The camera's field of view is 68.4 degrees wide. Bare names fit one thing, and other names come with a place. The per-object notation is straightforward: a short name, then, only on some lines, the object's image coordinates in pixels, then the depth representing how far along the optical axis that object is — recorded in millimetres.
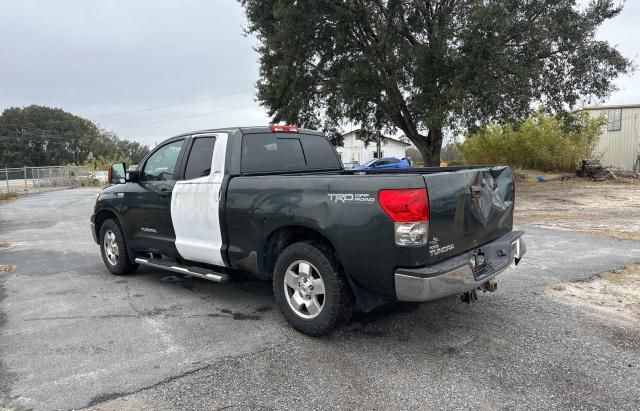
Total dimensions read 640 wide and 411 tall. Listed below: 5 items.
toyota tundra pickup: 3482
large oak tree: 16953
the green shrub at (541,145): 29531
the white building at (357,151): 65812
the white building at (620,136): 34250
